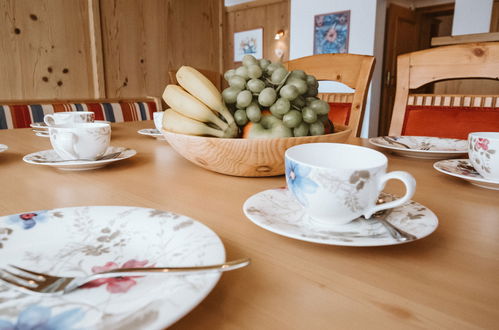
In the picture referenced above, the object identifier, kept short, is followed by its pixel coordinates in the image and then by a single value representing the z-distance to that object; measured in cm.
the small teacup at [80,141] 61
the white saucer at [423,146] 72
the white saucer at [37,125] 114
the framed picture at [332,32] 414
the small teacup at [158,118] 90
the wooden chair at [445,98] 102
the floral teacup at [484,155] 50
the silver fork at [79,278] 23
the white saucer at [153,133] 94
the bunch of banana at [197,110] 58
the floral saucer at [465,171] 52
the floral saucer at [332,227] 31
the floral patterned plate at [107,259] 20
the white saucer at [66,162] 60
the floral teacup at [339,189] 33
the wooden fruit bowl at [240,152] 52
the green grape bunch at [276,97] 56
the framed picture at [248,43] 524
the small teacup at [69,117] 110
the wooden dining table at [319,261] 23
